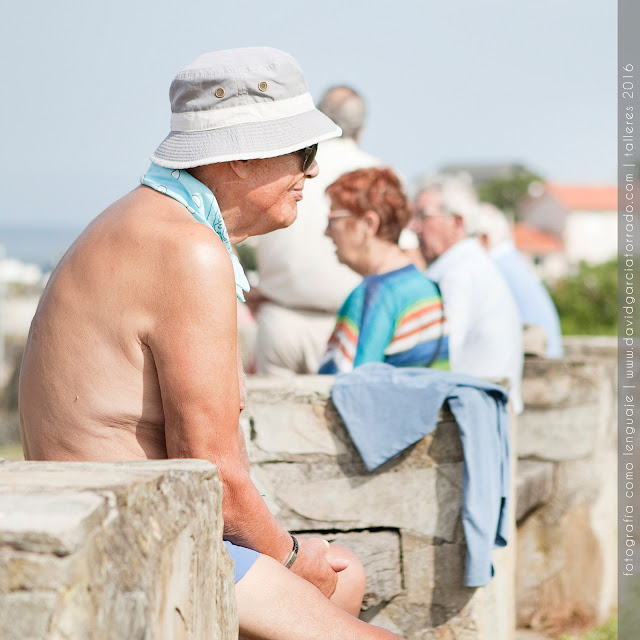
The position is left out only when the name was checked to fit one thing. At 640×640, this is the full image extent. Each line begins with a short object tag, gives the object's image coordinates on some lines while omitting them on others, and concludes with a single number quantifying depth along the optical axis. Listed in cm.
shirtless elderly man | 396
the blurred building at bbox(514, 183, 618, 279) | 18212
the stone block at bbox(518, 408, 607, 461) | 1159
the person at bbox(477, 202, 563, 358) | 1324
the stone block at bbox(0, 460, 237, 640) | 271
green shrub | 5309
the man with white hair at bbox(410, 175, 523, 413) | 1002
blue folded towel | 649
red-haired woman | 774
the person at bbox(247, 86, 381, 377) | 928
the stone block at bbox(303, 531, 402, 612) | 679
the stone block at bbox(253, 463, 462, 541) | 670
